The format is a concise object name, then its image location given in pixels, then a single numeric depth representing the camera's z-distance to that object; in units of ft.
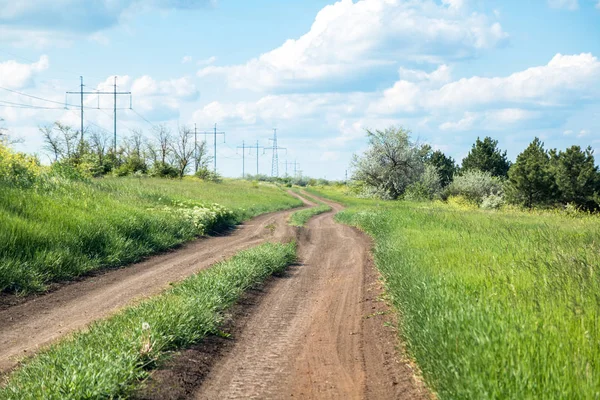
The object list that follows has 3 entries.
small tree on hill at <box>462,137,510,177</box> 330.13
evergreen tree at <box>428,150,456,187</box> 357.41
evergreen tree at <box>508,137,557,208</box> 228.63
